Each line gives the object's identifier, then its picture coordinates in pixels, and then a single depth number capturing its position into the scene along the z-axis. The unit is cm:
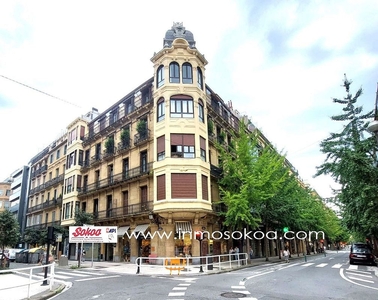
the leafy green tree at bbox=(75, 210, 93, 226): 2833
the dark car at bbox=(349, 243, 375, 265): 2445
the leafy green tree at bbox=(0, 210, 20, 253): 2353
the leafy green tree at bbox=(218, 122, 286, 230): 2425
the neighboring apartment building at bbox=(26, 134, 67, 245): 4209
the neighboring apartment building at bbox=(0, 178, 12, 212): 7494
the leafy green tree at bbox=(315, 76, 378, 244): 1877
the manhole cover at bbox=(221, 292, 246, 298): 968
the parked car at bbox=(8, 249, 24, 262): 3750
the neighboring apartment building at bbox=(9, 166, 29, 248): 5611
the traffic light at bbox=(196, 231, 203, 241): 1994
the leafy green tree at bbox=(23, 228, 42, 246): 3738
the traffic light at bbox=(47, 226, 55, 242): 1336
